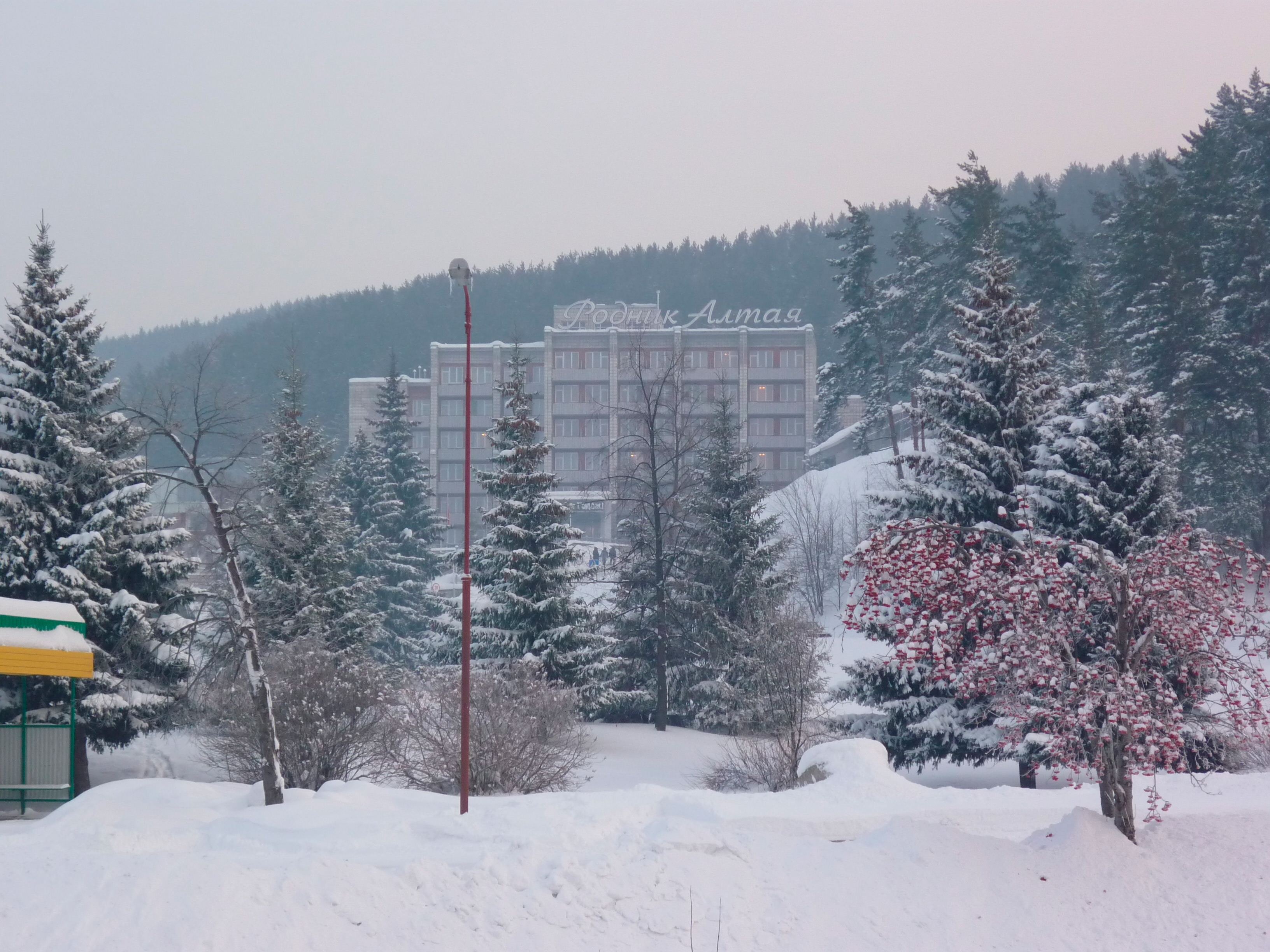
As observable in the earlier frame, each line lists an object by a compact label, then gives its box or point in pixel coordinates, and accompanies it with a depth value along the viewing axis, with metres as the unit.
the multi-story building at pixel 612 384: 98.50
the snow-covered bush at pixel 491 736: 18.84
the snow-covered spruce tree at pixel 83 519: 21.75
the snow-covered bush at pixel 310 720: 19.30
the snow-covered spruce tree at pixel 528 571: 28.78
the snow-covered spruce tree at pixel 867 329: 63.16
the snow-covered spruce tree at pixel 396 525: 44.91
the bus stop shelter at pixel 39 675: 17.81
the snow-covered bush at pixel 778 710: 21.78
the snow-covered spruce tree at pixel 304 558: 27.09
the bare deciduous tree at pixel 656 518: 32.56
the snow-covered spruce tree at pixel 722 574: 31.64
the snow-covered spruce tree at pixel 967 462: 21.66
